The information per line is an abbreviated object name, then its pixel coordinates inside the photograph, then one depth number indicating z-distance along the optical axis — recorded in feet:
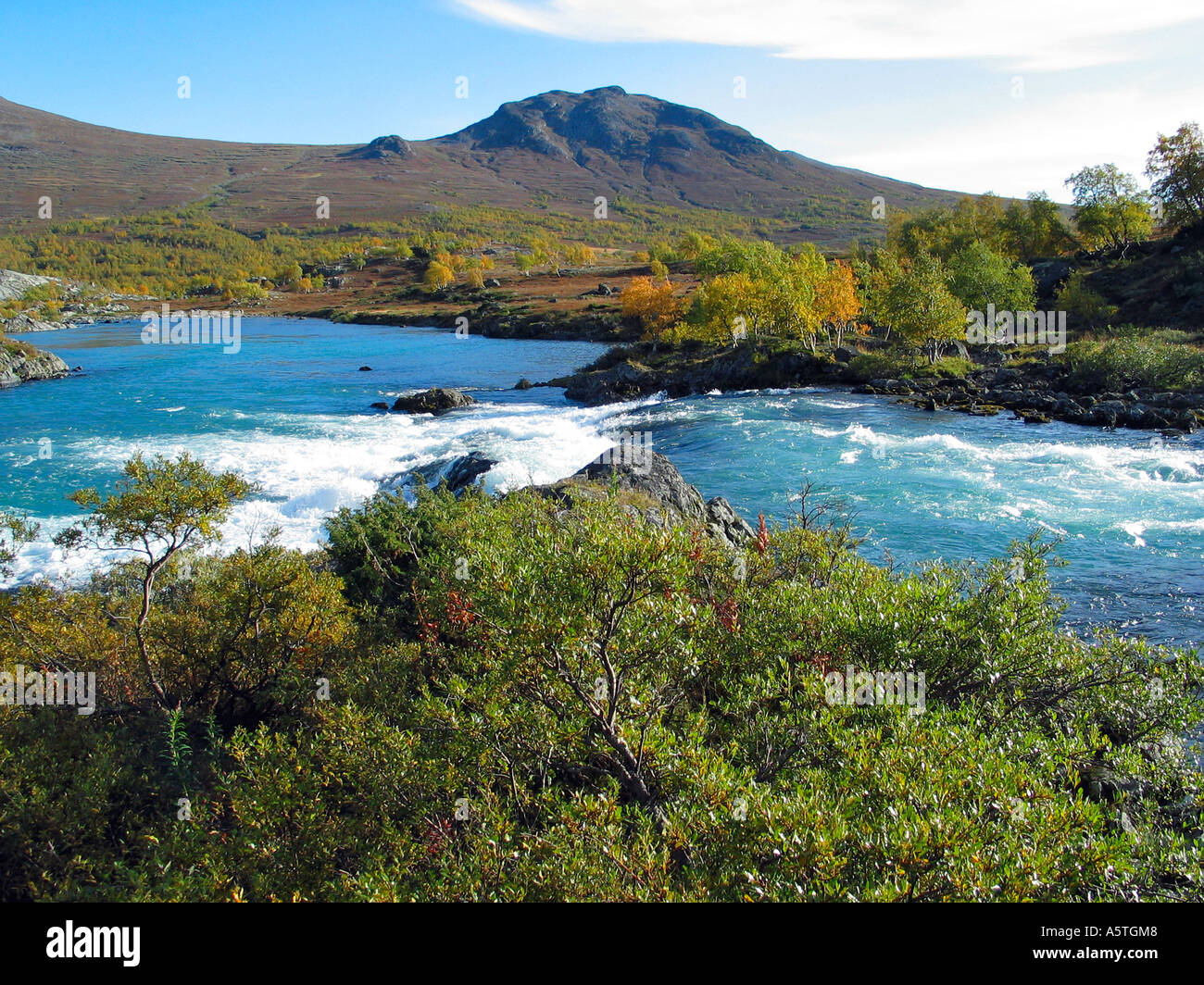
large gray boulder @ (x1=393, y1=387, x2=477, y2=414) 164.55
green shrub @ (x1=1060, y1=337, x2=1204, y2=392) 143.43
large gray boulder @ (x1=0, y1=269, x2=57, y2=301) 463.42
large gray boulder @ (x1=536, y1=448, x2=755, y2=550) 69.62
